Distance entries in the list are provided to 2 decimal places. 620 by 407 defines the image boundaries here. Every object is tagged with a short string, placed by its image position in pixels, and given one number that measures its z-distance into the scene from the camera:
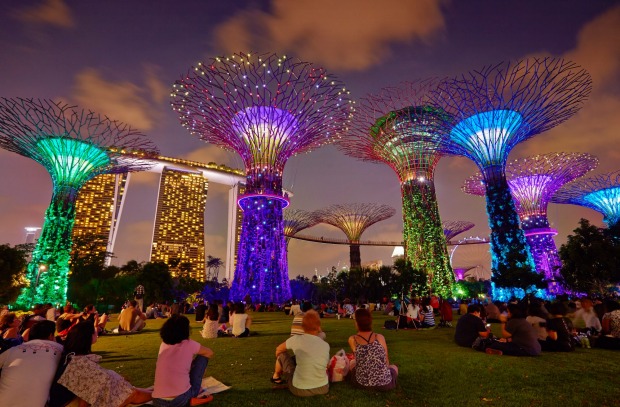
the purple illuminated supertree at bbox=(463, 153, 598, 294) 42.81
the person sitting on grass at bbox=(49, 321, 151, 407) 4.18
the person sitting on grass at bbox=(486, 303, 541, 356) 8.08
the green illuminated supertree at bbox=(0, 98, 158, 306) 30.95
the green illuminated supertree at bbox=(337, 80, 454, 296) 37.62
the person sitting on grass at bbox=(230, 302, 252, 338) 12.78
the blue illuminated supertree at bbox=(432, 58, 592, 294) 29.62
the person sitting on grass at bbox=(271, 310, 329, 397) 5.09
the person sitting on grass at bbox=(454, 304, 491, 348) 9.24
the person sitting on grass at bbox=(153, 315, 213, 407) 4.64
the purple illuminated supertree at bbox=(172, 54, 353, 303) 29.56
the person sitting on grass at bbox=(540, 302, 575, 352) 8.75
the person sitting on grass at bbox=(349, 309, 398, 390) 5.29
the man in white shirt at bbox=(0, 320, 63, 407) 3.82
